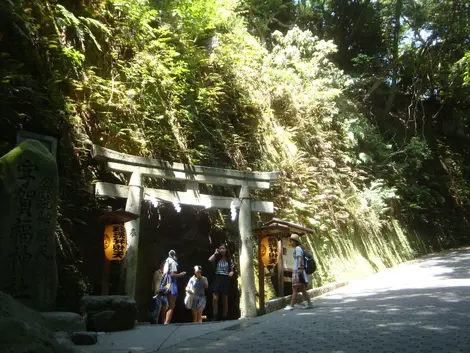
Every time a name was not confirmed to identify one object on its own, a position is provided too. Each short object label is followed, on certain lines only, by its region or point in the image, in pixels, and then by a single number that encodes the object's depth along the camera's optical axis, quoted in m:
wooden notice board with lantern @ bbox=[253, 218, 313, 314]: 9.61
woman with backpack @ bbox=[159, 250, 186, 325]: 9.03
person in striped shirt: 9.59
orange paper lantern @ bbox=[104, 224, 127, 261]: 7.74
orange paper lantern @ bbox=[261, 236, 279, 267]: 9.73
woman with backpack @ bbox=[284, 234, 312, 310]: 8.85
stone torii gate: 8.27
